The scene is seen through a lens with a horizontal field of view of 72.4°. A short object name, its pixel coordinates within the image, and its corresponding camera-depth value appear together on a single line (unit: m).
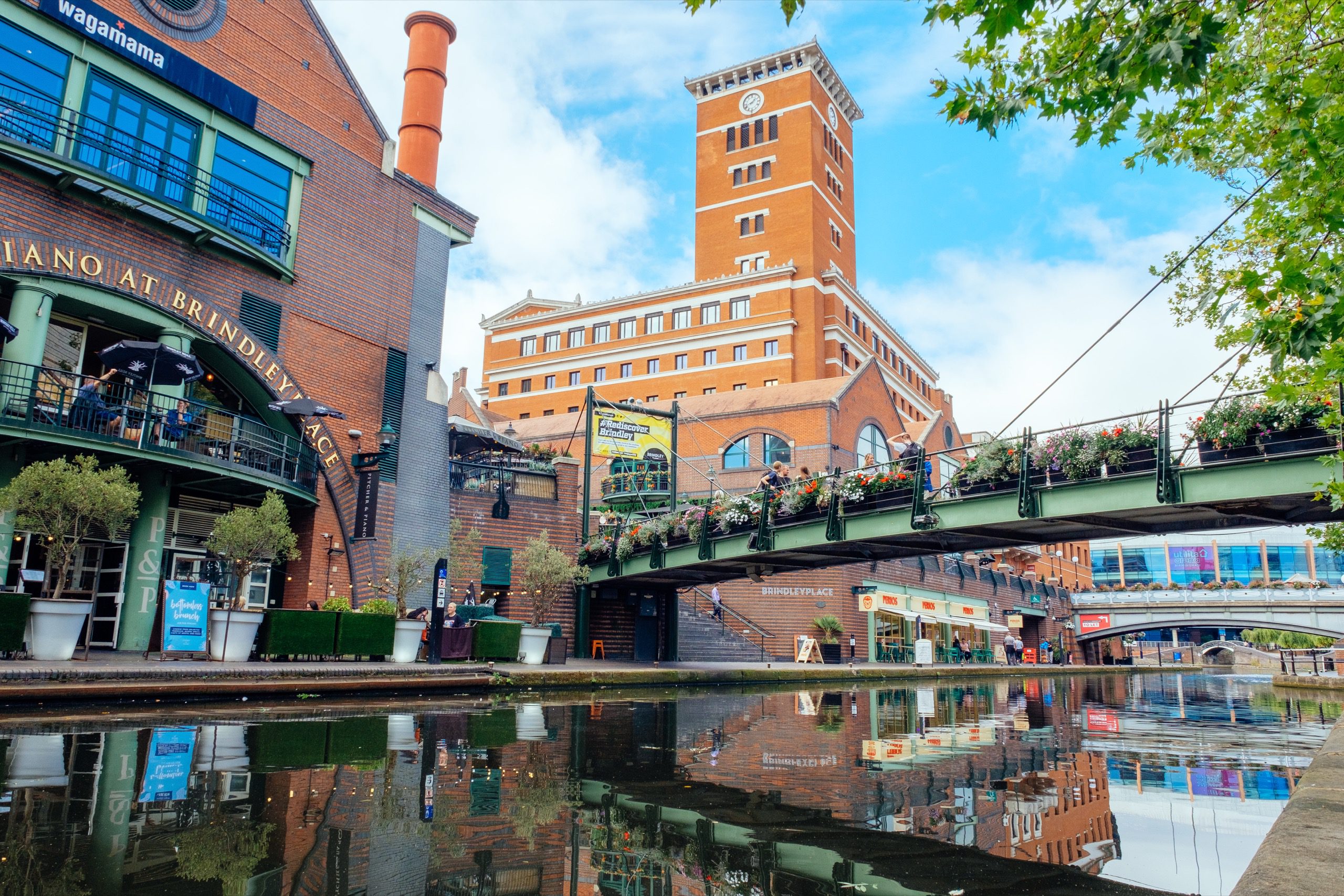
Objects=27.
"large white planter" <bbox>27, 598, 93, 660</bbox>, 13.48
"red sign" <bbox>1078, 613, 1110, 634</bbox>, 64.50
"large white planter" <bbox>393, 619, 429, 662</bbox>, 18.45
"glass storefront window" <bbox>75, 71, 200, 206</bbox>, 18.58
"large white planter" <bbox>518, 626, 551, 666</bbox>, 21.66
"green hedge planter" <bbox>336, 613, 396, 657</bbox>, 17.34
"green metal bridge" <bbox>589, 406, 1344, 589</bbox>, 13.98
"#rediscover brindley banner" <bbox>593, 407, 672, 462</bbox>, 29.05
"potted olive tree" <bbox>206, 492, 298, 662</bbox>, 15.78
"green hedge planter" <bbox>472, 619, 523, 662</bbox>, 20.23
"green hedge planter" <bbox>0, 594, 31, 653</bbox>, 12.77
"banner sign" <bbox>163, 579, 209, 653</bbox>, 15.33
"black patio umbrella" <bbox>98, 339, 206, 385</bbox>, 17.14
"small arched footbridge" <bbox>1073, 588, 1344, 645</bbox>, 54.78
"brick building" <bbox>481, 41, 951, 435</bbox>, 57.78
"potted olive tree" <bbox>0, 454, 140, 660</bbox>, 13.55
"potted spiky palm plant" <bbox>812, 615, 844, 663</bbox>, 34.91
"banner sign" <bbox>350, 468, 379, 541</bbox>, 21.72
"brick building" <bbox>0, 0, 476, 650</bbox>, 17.38
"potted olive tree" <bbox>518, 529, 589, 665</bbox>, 23.62
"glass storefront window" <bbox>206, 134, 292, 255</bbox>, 20.88
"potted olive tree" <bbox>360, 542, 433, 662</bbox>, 18.48
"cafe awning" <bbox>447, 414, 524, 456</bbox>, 27.67
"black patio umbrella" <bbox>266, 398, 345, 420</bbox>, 19.69
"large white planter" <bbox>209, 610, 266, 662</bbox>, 15.73
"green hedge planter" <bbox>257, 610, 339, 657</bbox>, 16.38
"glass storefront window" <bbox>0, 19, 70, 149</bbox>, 17.14
